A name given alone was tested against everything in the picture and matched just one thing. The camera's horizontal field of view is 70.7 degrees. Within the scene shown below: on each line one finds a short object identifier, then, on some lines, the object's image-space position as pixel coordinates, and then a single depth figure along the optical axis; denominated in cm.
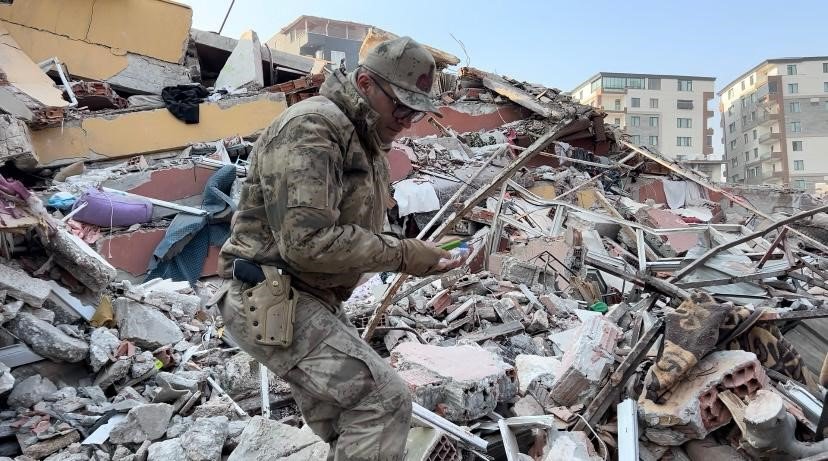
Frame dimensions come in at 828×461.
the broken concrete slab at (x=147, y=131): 827
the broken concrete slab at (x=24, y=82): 766
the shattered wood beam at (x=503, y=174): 296
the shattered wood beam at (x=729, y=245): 401
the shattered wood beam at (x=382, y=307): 336
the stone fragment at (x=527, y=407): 329
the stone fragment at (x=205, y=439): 293
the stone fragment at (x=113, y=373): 388
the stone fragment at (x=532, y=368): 356
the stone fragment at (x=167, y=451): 293
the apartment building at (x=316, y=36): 3338
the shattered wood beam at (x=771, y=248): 491
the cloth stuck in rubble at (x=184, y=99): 920
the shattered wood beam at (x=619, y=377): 310
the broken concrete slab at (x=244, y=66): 1142
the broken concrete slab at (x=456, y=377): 311
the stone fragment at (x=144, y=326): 438
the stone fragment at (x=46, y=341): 385
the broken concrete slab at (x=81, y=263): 458
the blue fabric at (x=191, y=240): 687
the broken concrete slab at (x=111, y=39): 988
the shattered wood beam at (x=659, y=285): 344
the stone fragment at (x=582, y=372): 327
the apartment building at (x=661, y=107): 5278
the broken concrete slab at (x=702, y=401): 284
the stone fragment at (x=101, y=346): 391
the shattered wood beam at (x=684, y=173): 1264
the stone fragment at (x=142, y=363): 394
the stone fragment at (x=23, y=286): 406
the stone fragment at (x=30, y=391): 356
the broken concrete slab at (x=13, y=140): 666
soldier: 178
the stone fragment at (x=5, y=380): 348
